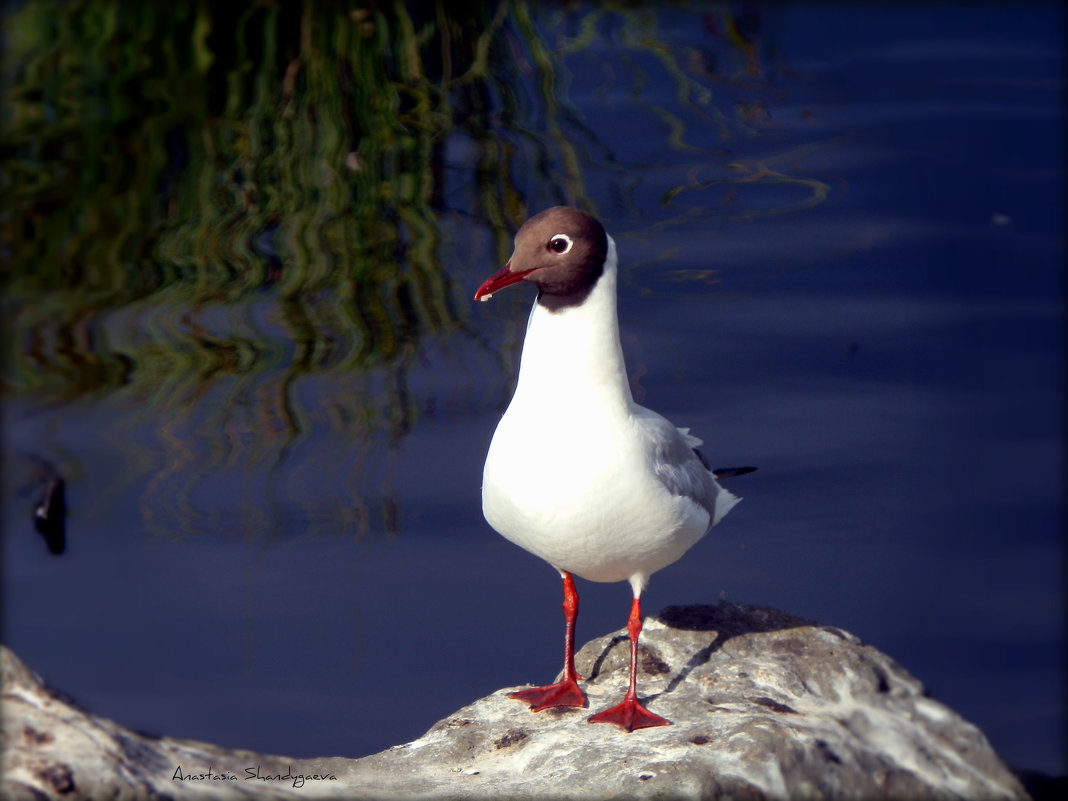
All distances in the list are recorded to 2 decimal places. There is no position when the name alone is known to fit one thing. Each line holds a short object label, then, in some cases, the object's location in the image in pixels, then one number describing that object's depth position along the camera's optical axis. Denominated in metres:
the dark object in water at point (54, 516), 10.40
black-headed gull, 7.41
